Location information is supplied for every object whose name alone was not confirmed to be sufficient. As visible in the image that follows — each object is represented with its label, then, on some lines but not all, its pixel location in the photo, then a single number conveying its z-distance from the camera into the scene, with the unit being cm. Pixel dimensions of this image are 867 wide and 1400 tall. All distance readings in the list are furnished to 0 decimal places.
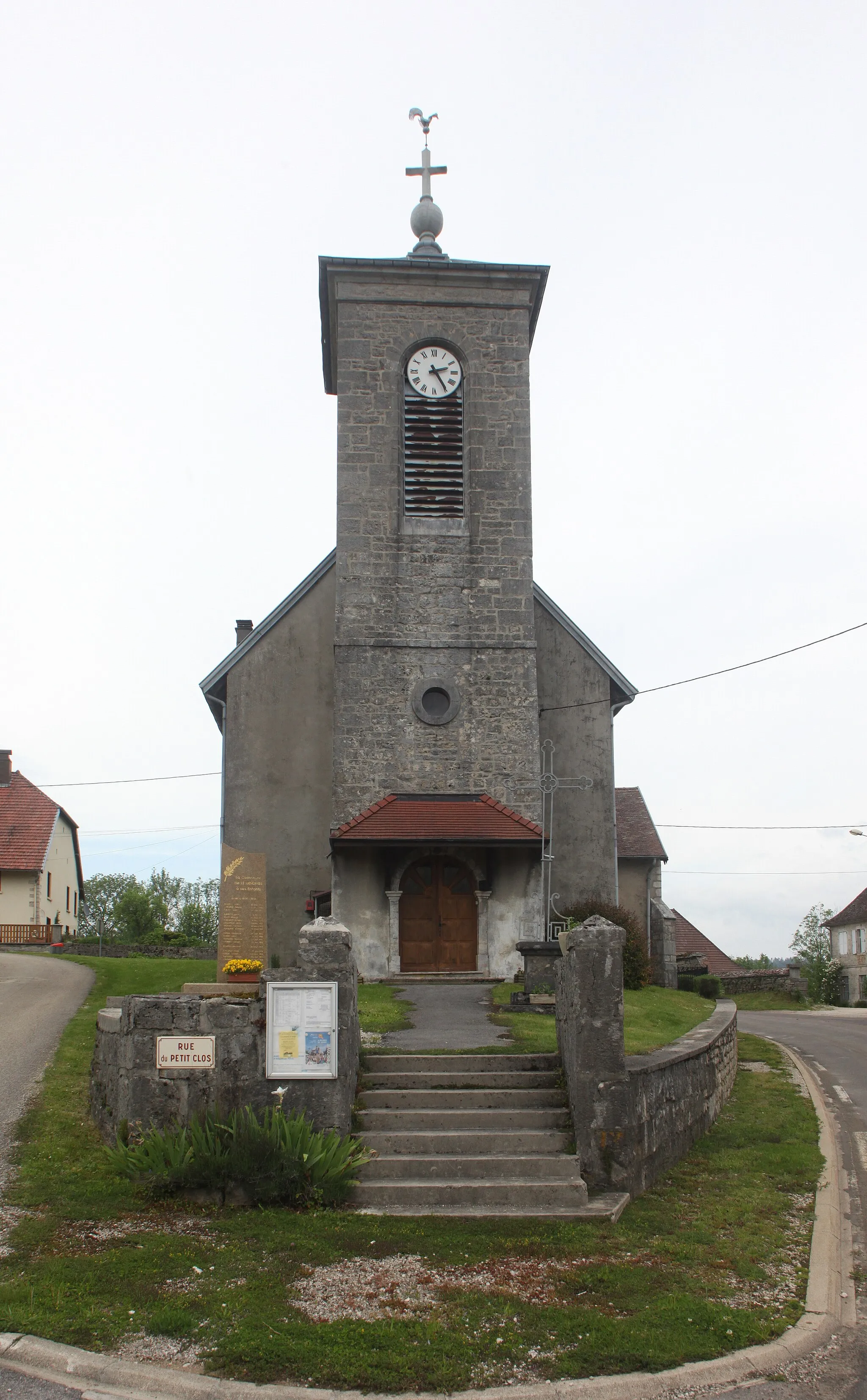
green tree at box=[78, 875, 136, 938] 7744
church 1906
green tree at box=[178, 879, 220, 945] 4950
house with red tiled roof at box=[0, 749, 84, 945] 3625
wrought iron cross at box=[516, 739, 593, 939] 2058
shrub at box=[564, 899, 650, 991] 1945
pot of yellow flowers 1009
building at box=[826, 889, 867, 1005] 4709
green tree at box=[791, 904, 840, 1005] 4881
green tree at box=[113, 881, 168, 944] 4878
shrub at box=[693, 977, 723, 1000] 2291
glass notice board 844
